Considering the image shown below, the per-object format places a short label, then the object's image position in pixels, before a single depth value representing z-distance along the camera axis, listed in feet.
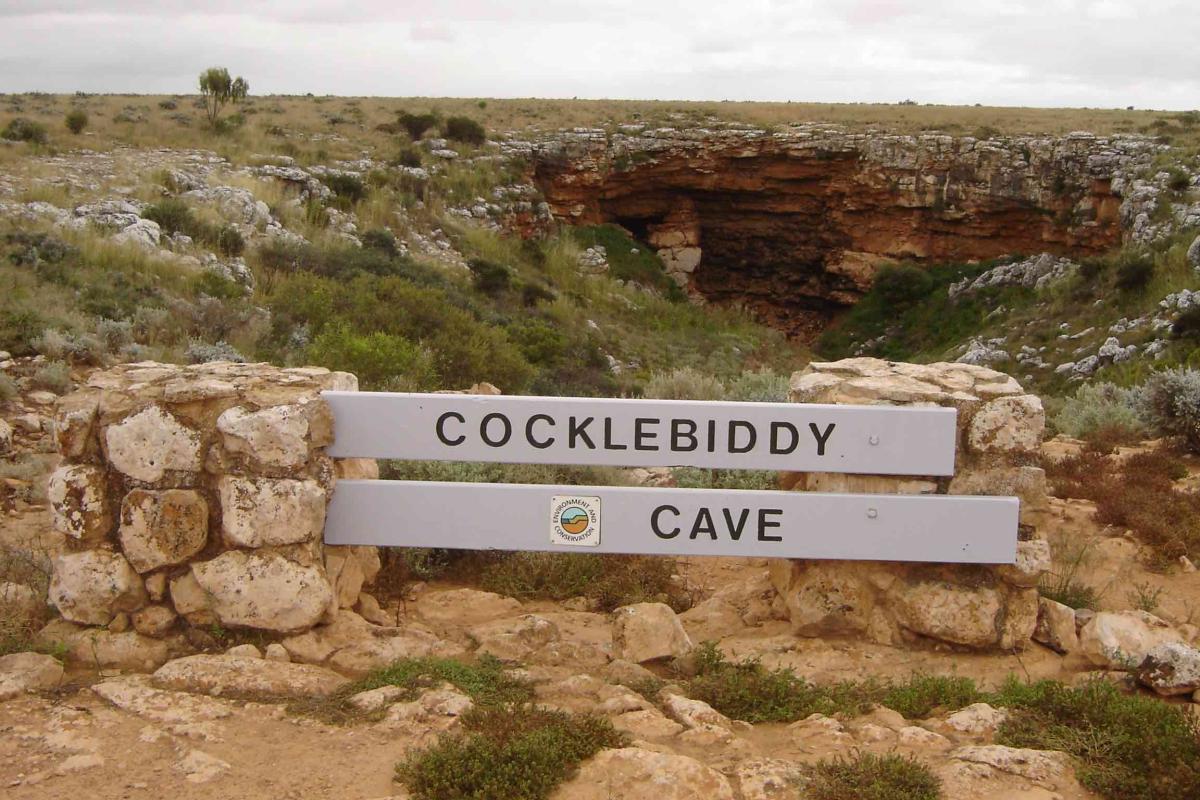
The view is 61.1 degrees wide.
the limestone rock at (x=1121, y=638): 13.44
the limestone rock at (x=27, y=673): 11.91
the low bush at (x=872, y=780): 9.95
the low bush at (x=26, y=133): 67.05
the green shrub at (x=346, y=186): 72.95
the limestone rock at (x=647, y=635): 13.76
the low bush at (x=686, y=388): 33.58
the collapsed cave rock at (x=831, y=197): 92.02
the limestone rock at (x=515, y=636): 13.94
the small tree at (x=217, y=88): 100.73
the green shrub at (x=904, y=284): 96.58
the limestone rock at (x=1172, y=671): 12.26
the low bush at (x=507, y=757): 9.95
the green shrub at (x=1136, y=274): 67.51
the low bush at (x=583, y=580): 16.90
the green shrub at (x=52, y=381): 27.27
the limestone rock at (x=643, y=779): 10.05
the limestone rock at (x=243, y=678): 12.33
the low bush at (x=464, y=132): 93.30
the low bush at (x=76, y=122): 76.15
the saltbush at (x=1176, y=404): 25.34
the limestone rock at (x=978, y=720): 11.55
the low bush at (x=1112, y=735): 10.03
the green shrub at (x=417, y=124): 94.58
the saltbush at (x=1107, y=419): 27.71
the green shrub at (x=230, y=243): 51.55
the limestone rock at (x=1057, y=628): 14.74
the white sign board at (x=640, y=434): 14.40
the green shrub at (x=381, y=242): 63.77
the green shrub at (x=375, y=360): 28.25
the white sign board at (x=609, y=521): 14.53
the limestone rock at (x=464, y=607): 15.71
